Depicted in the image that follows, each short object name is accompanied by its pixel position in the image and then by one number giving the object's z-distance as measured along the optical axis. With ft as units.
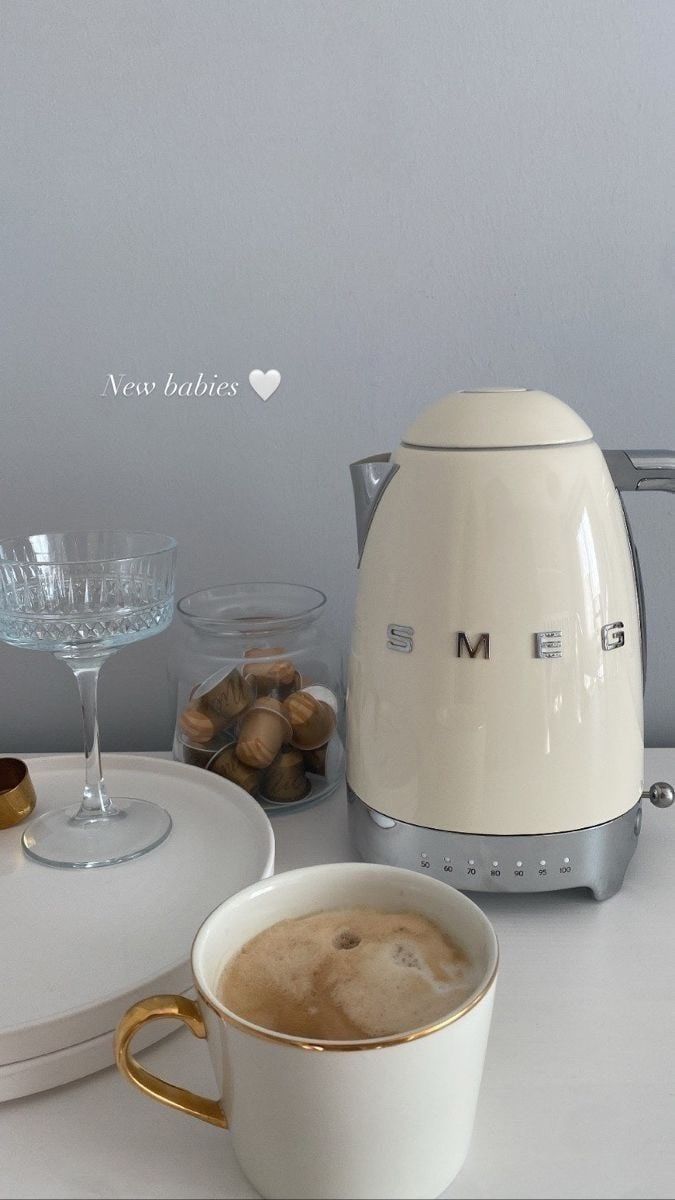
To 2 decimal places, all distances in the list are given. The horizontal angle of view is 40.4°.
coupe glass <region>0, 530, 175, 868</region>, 1.85
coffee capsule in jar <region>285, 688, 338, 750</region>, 2.11
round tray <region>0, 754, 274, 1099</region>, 1.29
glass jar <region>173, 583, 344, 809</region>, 2.11
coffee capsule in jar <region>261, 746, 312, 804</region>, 2.11
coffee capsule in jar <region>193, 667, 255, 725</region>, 2.13
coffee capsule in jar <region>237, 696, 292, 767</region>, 2.07
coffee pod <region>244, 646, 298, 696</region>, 2.15
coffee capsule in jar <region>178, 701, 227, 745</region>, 2.14
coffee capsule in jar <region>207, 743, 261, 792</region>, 2.12
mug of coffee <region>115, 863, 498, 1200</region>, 1.01
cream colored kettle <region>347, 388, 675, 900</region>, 1.53
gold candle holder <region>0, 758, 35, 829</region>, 1.98
